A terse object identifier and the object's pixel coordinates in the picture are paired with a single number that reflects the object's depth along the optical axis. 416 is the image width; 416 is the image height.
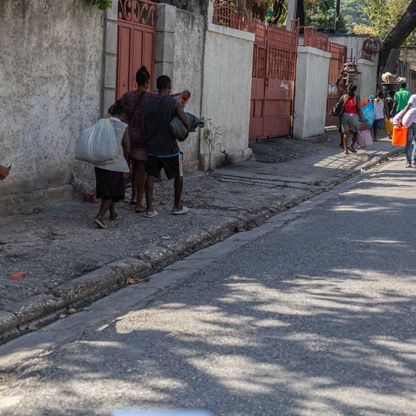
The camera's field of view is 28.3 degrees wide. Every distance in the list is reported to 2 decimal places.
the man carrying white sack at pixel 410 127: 16.23
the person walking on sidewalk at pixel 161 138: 9.66
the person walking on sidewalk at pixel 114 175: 8.98
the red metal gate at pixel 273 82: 18.83
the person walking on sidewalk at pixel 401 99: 22.37
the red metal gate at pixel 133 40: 11.73
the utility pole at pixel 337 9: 43.86
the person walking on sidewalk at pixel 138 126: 9.89
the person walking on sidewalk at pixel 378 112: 23.35
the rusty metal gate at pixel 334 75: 26.05
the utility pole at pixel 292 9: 25.36
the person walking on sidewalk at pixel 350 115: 18.75
